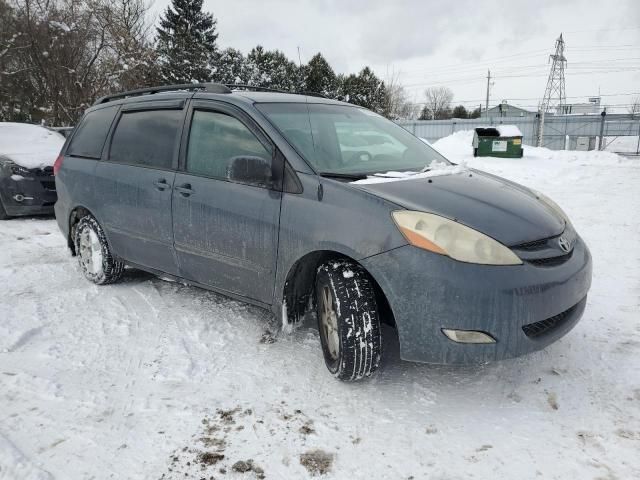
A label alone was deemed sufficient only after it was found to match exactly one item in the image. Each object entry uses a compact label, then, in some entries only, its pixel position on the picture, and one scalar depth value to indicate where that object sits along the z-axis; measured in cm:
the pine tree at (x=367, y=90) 4141
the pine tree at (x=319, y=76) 4109
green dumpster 1609
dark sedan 705
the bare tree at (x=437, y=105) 6354
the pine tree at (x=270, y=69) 4222
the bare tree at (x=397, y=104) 4228
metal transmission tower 4669
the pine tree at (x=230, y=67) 3994
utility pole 7156
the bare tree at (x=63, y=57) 1850
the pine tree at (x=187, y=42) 3606
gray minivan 231
